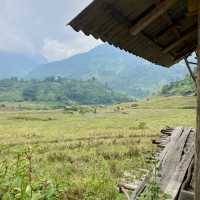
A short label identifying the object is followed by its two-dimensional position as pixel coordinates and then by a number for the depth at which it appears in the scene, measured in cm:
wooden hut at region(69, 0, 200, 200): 199
